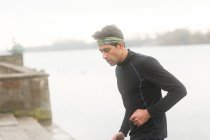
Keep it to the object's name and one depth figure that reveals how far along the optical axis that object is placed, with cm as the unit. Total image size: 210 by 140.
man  320
